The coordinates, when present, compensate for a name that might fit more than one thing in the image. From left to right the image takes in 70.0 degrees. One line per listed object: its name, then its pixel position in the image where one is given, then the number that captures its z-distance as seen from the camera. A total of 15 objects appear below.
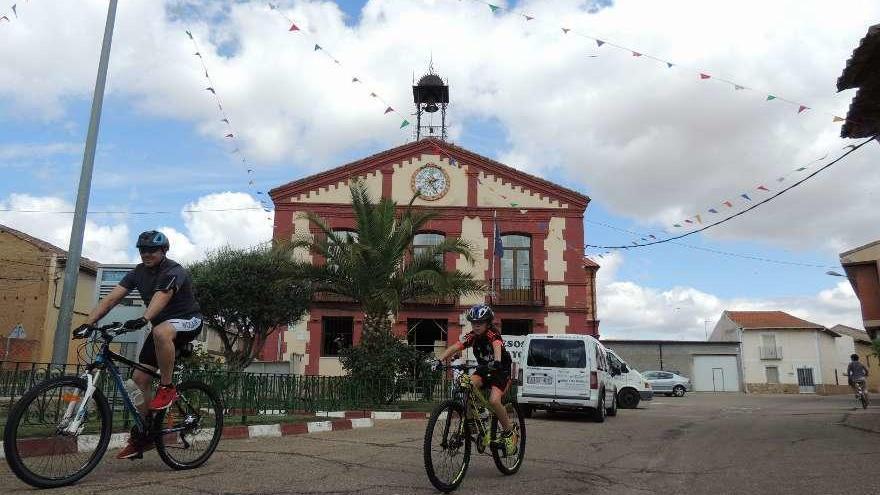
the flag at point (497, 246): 24.31
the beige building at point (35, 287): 27.22
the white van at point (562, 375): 12.77
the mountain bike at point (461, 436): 4.77
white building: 44.81
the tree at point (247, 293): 16.16
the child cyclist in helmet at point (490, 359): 5.50
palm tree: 14.78
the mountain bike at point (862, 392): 18.00
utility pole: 7.66
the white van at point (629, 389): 18.80
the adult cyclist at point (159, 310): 4.88
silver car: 33.97
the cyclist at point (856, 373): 18.27
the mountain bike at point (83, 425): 4.17
